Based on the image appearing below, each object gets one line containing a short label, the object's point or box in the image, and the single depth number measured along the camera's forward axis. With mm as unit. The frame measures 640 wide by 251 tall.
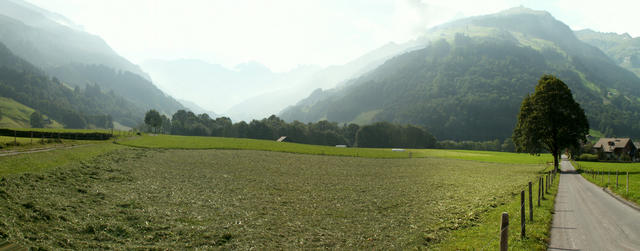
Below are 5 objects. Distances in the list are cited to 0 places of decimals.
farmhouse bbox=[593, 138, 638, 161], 134375
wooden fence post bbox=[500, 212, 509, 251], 10167
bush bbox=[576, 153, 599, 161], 106944
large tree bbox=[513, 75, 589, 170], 59250
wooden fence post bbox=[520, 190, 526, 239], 14938
